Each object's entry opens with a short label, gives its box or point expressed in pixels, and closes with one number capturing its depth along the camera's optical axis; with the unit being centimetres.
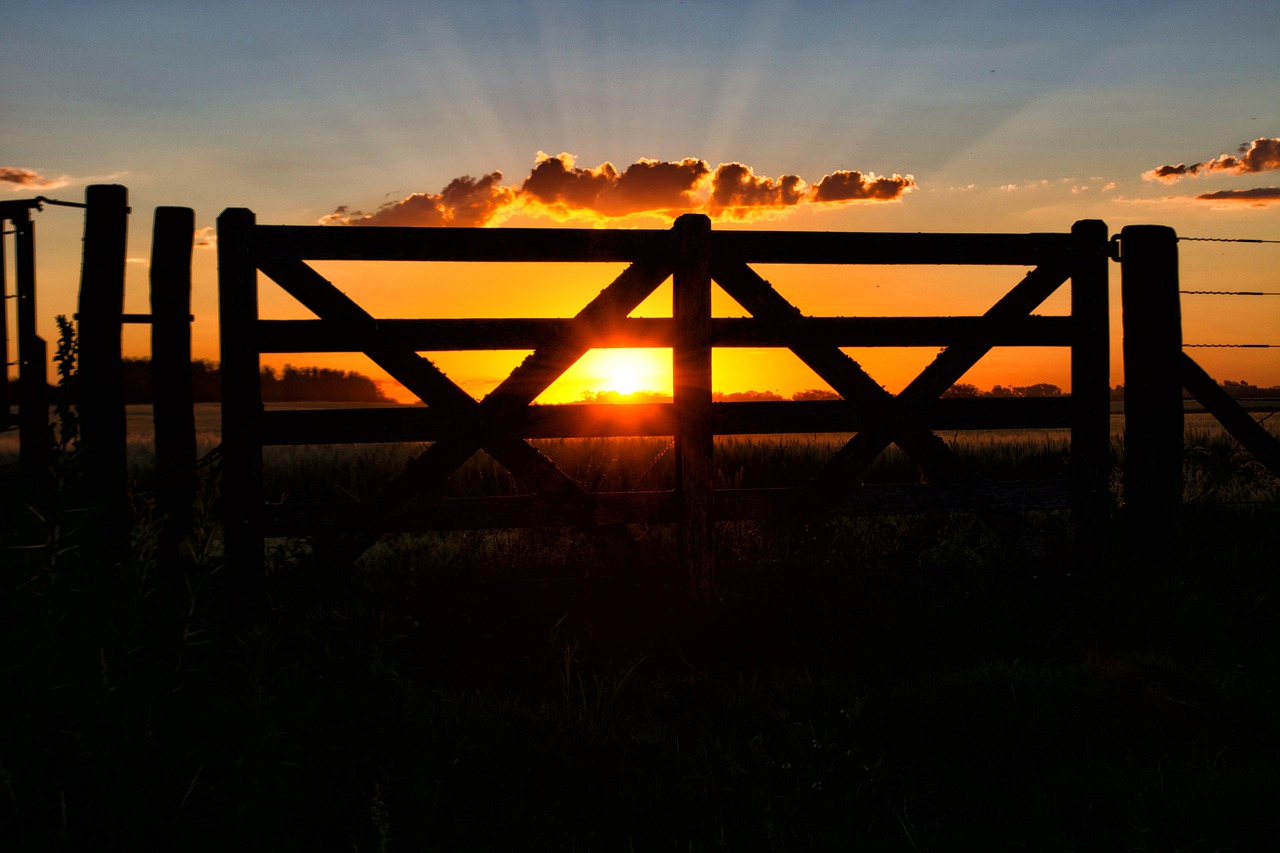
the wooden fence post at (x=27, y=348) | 541
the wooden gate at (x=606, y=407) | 525
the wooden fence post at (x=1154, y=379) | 631
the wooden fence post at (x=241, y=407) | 521
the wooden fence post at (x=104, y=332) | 511
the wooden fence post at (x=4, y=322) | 548
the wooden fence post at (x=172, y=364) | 523
